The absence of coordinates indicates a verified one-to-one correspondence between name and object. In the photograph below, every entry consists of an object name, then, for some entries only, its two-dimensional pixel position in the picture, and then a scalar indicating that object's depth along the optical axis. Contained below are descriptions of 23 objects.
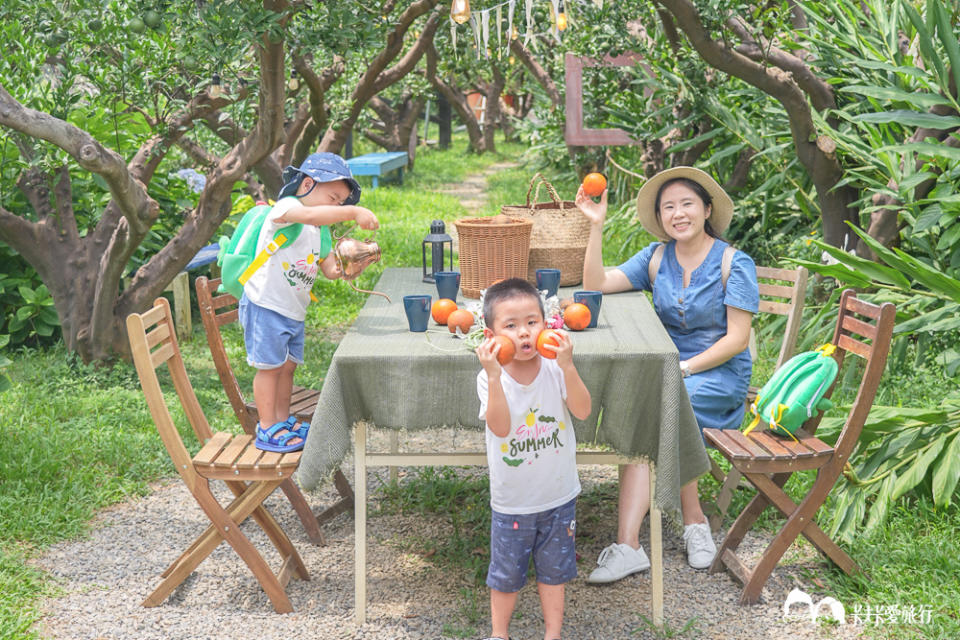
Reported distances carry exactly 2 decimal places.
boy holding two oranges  2.81
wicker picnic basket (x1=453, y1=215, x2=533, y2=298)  3.76
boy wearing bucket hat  3.48
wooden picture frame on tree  8.91
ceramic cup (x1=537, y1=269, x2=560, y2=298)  3.76
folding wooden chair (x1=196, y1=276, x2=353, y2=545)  3.81
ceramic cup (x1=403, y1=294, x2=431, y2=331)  3.33
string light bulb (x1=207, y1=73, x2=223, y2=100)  4.77
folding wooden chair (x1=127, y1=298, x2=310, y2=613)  3.24
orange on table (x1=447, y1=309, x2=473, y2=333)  3.23
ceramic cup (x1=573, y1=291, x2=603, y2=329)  3.41
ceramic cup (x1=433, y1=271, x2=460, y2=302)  3.72
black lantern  4.08
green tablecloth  3.10
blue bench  14.00
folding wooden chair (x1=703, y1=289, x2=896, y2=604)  3.24
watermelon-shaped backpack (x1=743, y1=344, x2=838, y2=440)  3.37
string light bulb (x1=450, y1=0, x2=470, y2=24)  4.79
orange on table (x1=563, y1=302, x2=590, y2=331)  3.28
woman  3.71
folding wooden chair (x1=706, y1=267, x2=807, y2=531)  4.01
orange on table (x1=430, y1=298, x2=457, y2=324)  3.39
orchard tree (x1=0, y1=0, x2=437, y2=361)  4.61
